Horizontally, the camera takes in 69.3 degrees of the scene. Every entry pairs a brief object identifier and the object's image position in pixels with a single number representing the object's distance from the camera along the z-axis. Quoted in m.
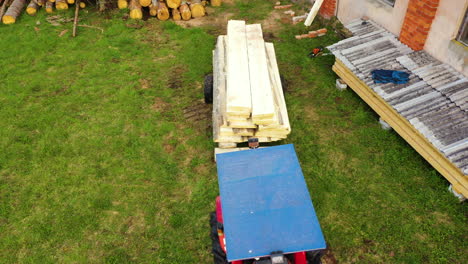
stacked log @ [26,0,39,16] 13.34
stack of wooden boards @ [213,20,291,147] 6.98
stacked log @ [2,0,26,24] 12.80
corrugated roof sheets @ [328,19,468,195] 6.33
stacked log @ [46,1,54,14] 13.41
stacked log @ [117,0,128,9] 13.39
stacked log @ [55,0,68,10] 13.48
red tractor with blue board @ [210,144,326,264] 4.07
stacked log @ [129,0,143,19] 12.81
